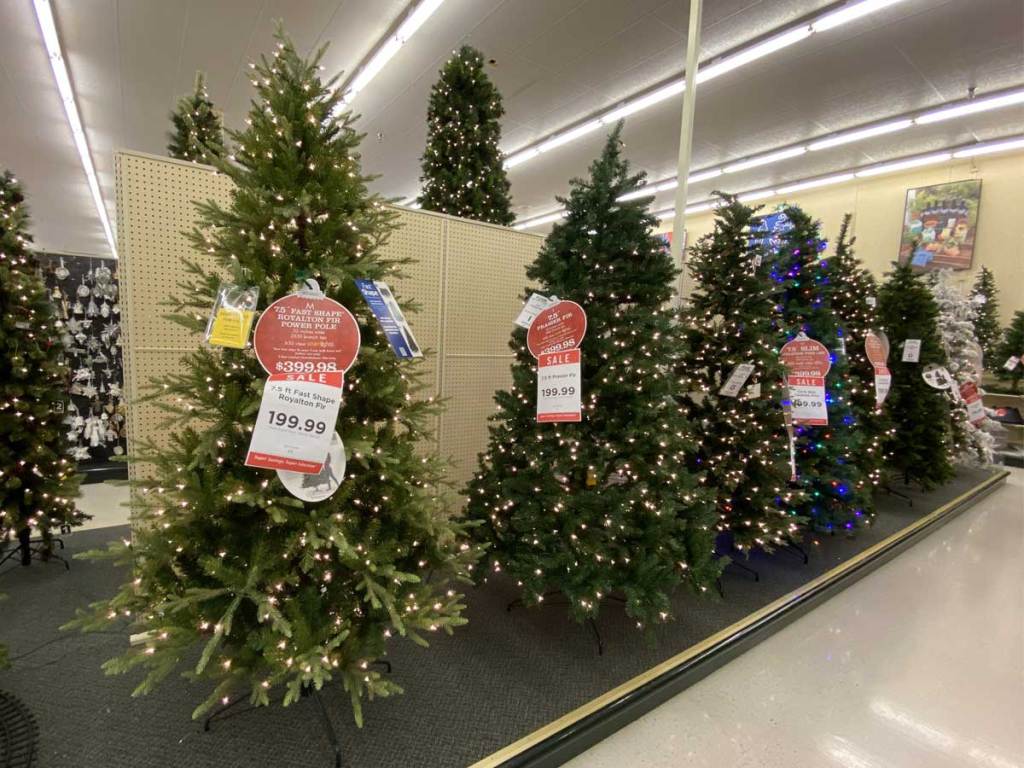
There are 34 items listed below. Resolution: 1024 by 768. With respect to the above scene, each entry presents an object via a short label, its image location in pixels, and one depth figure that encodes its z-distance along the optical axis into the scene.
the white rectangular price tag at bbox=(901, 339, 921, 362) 4.38
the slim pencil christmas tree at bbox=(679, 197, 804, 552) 2.80
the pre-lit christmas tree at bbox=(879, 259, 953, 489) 4.46
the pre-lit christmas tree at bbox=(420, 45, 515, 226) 3.55
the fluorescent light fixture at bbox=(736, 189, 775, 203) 10.16
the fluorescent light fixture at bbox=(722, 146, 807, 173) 7.68
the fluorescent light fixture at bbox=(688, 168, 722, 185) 8.76
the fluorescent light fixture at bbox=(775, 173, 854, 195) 8.86
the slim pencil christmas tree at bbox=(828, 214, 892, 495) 3.73
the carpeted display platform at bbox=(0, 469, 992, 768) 1.63
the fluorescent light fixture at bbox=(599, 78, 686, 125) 5.95
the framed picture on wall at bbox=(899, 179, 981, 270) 8.10
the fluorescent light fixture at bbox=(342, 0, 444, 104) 4.80
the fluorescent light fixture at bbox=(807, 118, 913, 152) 6.55
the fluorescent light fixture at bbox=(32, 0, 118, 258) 5.12
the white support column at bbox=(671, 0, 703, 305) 3.03
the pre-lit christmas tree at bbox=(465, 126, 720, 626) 2.10
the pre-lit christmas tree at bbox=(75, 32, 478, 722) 1.37
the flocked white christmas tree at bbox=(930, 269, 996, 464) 4.98
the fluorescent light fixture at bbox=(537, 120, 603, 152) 7.20
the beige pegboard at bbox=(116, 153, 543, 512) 2.12
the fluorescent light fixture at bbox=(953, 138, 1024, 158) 7.02
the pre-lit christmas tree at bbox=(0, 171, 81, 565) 2.50
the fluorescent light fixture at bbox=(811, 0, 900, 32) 4.34
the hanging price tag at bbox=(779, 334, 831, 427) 3.08
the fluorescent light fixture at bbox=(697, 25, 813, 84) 4.78
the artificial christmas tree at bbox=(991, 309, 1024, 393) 7.05
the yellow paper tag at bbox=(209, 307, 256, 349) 1.36
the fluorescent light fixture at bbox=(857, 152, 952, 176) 7.66
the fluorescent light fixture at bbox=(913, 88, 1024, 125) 5.77
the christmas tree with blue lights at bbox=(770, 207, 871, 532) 3.20
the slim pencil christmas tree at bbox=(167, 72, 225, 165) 4.00
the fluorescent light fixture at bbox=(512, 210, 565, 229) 13.28
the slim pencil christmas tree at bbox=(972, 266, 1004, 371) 7.46
